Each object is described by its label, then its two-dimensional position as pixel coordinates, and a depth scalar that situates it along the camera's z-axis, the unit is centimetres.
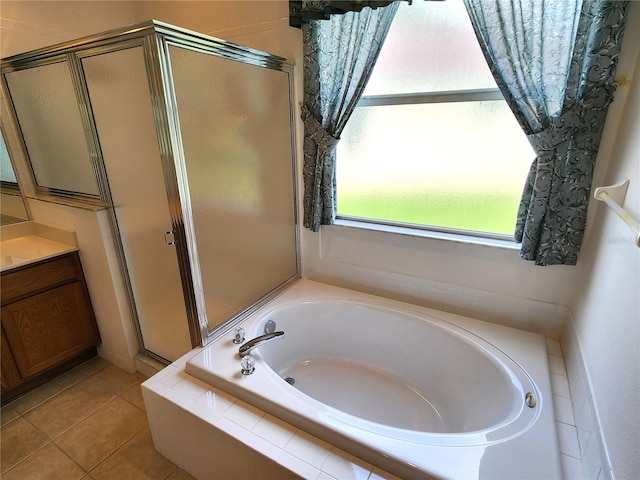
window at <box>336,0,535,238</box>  151
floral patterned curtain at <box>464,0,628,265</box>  120
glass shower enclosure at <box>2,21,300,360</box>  131
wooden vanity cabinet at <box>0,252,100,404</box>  170
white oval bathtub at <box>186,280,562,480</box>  104
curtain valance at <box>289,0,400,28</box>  146
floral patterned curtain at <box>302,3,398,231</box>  157
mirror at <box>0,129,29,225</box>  194
